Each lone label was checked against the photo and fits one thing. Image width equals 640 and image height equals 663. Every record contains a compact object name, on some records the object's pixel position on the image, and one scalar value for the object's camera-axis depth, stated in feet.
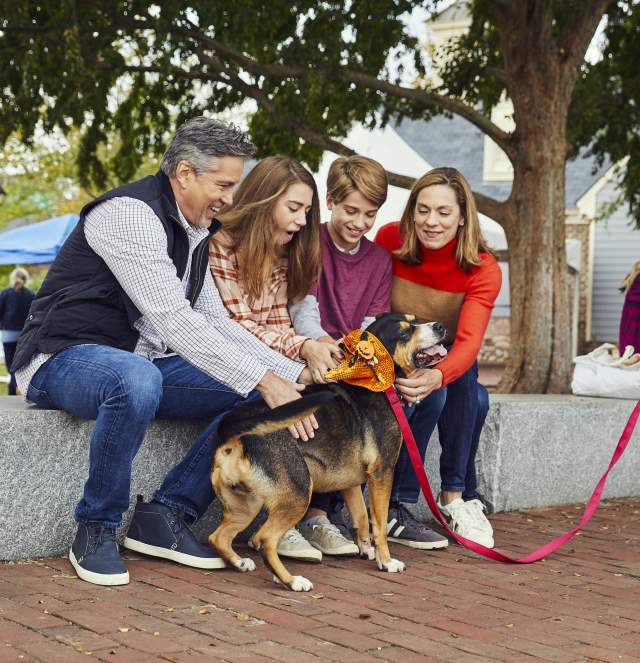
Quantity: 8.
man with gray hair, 13.51
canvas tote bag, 22.95
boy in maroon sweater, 16.38
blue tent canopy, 48.67
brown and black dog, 13.79
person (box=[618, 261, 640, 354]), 23.13
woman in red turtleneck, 17.12
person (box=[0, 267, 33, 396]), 43.68
